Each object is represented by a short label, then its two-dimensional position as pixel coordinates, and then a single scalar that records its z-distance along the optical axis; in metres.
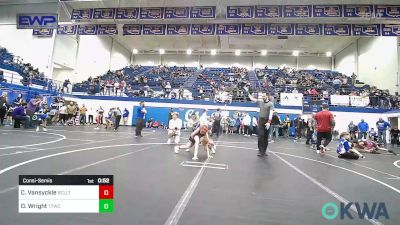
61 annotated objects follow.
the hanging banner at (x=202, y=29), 22.08
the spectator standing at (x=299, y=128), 19.89
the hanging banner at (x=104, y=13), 22.61
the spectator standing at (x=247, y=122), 22.05
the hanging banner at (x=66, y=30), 22.12
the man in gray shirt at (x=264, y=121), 8.05
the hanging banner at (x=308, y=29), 20.43
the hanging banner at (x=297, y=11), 20.16
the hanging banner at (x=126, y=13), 22.27
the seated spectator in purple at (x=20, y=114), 13.51
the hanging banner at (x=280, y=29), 20.62
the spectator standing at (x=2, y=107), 13.68
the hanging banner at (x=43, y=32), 22.38
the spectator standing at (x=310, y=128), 14.25
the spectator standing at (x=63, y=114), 19.45
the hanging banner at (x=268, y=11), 20.59
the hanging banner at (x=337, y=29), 19.98
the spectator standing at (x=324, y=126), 9.29
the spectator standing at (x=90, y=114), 26.36
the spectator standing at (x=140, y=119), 13.15
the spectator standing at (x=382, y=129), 18.02
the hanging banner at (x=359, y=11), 19.86
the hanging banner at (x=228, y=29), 21.77
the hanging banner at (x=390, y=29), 18.86
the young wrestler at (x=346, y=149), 9.00
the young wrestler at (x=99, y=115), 18.94
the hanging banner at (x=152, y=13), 21.97
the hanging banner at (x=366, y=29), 19.27
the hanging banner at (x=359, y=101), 22.75
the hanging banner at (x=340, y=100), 23.14
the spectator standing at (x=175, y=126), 10.22
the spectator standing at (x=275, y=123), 17.67
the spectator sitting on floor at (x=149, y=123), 25.64
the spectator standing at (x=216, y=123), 18.30
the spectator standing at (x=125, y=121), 26.33
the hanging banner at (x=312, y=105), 23.11
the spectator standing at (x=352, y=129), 19.66
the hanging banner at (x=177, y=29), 22.34
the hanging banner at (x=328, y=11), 19.95
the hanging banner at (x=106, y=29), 22.01
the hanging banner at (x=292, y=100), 24.15
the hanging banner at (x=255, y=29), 21.39
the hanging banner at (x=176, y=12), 21.53
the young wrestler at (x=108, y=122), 18.65
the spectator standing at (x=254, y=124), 23.03
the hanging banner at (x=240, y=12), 20.92
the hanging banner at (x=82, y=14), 22.86
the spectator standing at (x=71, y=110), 20.25
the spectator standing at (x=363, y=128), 17.92
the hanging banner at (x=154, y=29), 22.42
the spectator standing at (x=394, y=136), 18.69
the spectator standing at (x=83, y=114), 22.12
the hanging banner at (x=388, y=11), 19.41
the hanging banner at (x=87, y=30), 21.94
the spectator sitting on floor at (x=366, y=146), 11.71
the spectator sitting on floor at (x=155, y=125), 25.46
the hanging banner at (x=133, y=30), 22.59
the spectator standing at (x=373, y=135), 19.24
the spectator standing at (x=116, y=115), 16.87
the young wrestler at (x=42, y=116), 13.75
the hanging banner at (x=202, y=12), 21.28
